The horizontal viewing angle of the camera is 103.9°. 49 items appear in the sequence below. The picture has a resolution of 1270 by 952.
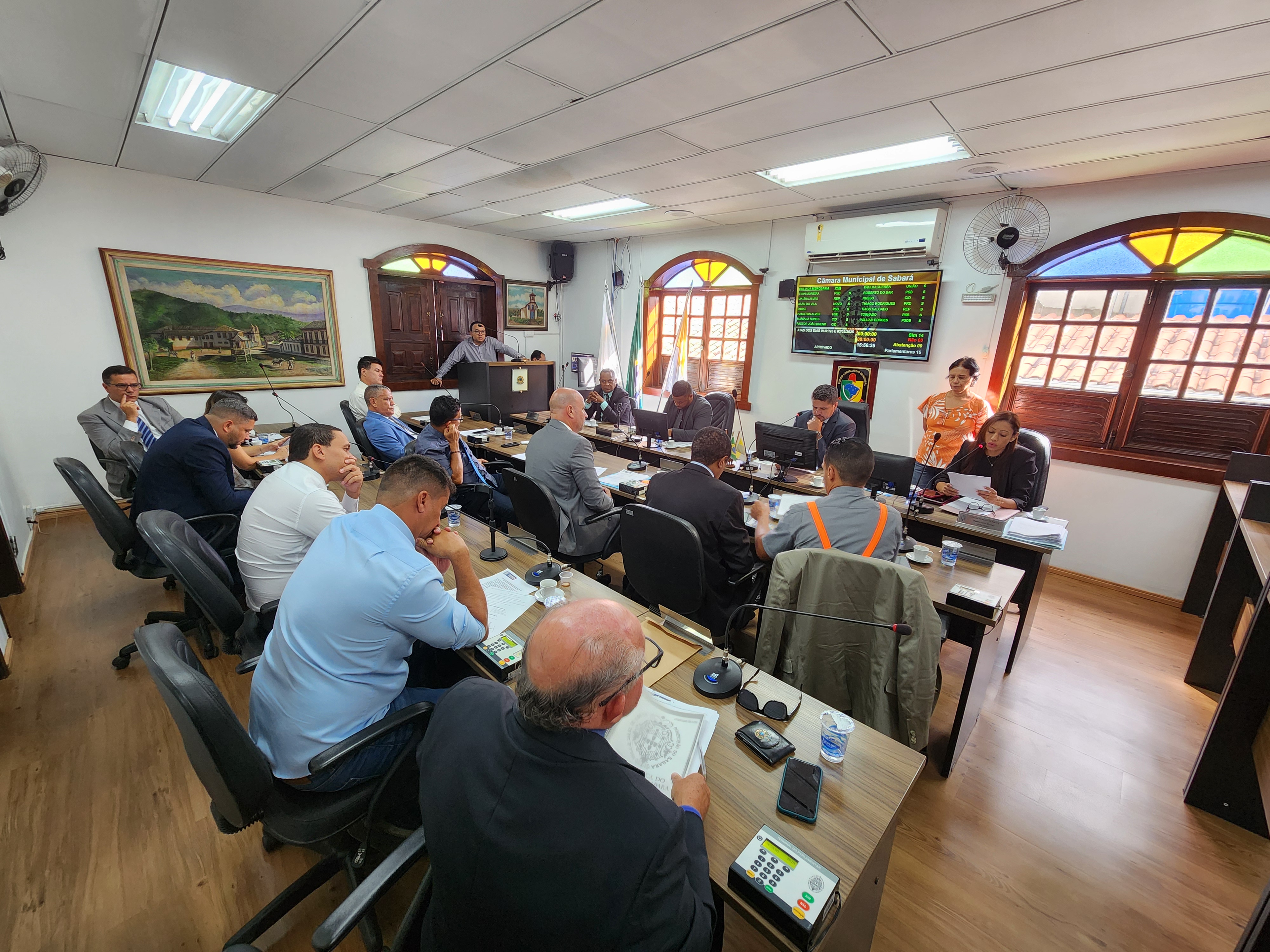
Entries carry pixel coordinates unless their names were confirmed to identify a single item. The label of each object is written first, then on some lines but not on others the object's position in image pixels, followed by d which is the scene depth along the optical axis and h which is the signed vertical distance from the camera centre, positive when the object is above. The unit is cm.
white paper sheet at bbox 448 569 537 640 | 170 -94
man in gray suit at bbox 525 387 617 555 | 288 -78
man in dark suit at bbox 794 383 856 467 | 400 -53
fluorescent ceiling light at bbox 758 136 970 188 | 307 +126
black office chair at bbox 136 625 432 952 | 106 -106
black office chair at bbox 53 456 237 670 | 232 -101
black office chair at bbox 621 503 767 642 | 213 -96
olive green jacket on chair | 162 -99
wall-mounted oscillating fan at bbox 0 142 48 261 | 327 +95
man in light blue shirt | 126 -79
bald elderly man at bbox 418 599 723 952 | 73 -73
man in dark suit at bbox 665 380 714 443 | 473 -65
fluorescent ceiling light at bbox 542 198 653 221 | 474 +130
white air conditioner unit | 410 +100
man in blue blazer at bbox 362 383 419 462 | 366 -69
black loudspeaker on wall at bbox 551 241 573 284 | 715 +109
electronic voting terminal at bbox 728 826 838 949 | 85 -93
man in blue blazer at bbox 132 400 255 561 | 246 -74
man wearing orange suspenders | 192 -64
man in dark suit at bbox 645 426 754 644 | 222 -75
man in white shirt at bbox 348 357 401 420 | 489 -45
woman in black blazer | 313 -63
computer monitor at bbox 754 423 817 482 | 331 -63
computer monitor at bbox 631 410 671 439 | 446 -70
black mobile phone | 105 -94
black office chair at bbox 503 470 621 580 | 266 -94
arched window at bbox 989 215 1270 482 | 329 +14
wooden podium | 563 -56
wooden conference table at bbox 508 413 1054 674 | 258 -99
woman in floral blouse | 375 -45
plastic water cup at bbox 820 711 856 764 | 119 -90
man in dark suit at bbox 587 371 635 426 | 552 -67
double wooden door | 601 +14
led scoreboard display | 443 +35
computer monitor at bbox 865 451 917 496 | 305 -71
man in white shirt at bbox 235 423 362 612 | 188 -68
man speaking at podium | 640 -19
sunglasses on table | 132 -93
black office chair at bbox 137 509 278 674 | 168 -91
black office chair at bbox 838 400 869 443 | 433 -52
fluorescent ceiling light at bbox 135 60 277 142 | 262 +124
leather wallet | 118 -93
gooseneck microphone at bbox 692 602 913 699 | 138 -91
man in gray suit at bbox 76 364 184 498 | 334 -71
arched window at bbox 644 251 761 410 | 576 +32
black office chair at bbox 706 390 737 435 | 503 -63
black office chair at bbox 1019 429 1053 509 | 317 -57
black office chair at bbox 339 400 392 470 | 462 -96
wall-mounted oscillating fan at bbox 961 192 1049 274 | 379 +95
